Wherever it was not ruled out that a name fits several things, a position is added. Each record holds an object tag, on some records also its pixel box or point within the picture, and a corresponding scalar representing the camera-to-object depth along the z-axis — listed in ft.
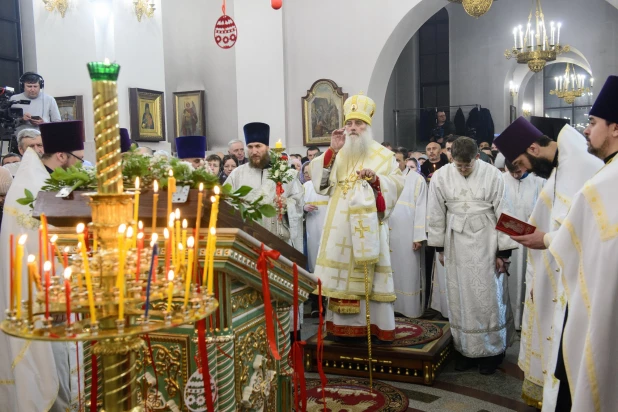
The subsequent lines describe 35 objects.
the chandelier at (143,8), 33.24
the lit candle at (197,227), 4.60
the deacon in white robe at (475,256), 16.39
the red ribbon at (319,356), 8.11
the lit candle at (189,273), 4.32
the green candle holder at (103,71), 4.28
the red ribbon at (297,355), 7.30
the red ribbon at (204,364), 5.53
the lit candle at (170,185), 4.68
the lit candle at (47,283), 3.93
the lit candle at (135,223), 4.62
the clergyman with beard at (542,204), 11.69
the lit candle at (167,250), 4.46
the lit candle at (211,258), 4.57
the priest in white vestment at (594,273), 7.97
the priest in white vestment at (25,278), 10.98
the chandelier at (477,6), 32.65
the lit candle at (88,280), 3.95
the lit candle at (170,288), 4.23
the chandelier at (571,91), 59.52
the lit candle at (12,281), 4.07
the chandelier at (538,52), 42.19
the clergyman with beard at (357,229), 15.57
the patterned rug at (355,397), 13.73
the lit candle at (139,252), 4.30
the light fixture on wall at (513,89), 59.62
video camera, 23.59
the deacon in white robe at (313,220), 23.12
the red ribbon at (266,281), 6.64
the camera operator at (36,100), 26.40
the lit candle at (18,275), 3.95
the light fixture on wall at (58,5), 31.32
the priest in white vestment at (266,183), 19.15
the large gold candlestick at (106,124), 4.33
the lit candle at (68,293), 4.04
